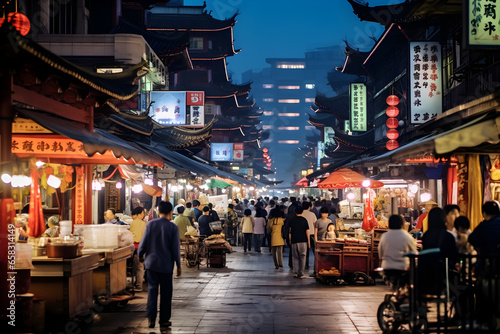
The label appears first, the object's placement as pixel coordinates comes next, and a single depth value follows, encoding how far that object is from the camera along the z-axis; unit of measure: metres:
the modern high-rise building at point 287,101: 162.38
